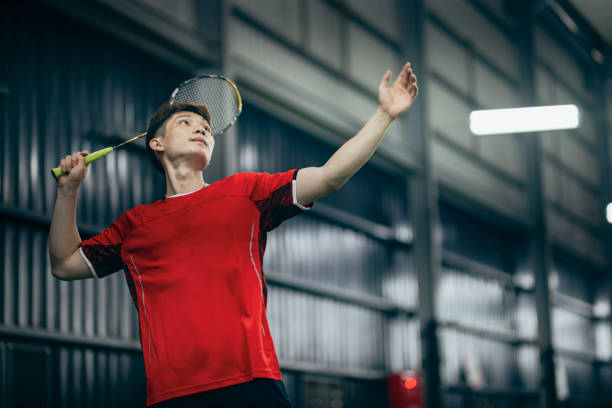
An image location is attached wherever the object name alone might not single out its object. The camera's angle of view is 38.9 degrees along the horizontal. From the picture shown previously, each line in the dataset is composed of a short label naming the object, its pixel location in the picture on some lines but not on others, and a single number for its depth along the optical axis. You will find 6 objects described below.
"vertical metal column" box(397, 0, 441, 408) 12.06
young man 2.63
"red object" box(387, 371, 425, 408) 11.05
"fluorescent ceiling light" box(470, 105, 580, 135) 8.92
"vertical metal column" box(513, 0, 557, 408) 15.52
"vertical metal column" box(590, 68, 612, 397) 20.03
